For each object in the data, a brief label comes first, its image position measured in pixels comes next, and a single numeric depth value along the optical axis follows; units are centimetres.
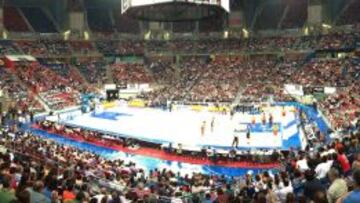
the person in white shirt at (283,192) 1128
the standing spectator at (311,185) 909
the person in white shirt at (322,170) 1153
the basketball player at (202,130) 3666
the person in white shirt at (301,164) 1455
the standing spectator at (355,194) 683
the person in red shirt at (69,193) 1117
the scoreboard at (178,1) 2111
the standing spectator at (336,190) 861
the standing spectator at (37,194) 922
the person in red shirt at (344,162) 1172
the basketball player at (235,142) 3173
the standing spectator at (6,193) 852
